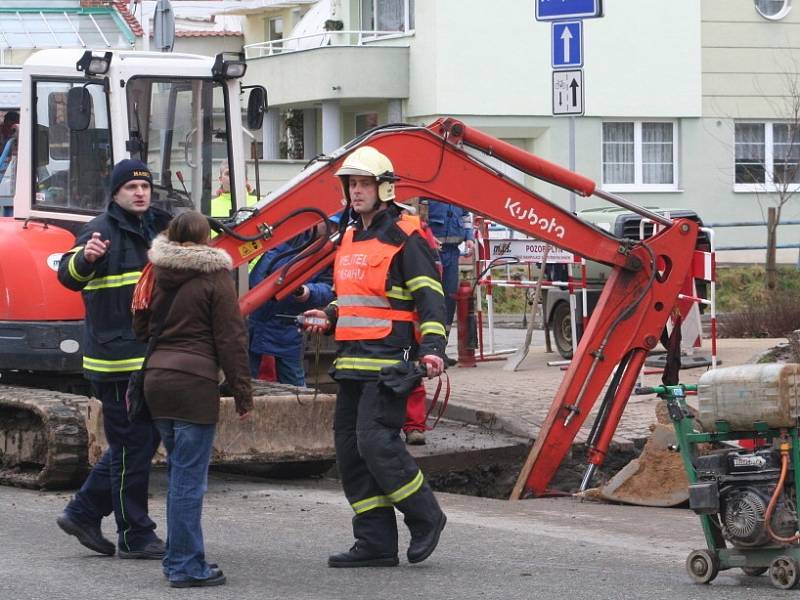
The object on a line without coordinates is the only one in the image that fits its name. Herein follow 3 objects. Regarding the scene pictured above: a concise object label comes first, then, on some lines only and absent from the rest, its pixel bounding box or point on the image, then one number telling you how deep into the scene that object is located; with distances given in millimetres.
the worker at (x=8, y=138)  15297
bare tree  33456
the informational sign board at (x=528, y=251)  15943
